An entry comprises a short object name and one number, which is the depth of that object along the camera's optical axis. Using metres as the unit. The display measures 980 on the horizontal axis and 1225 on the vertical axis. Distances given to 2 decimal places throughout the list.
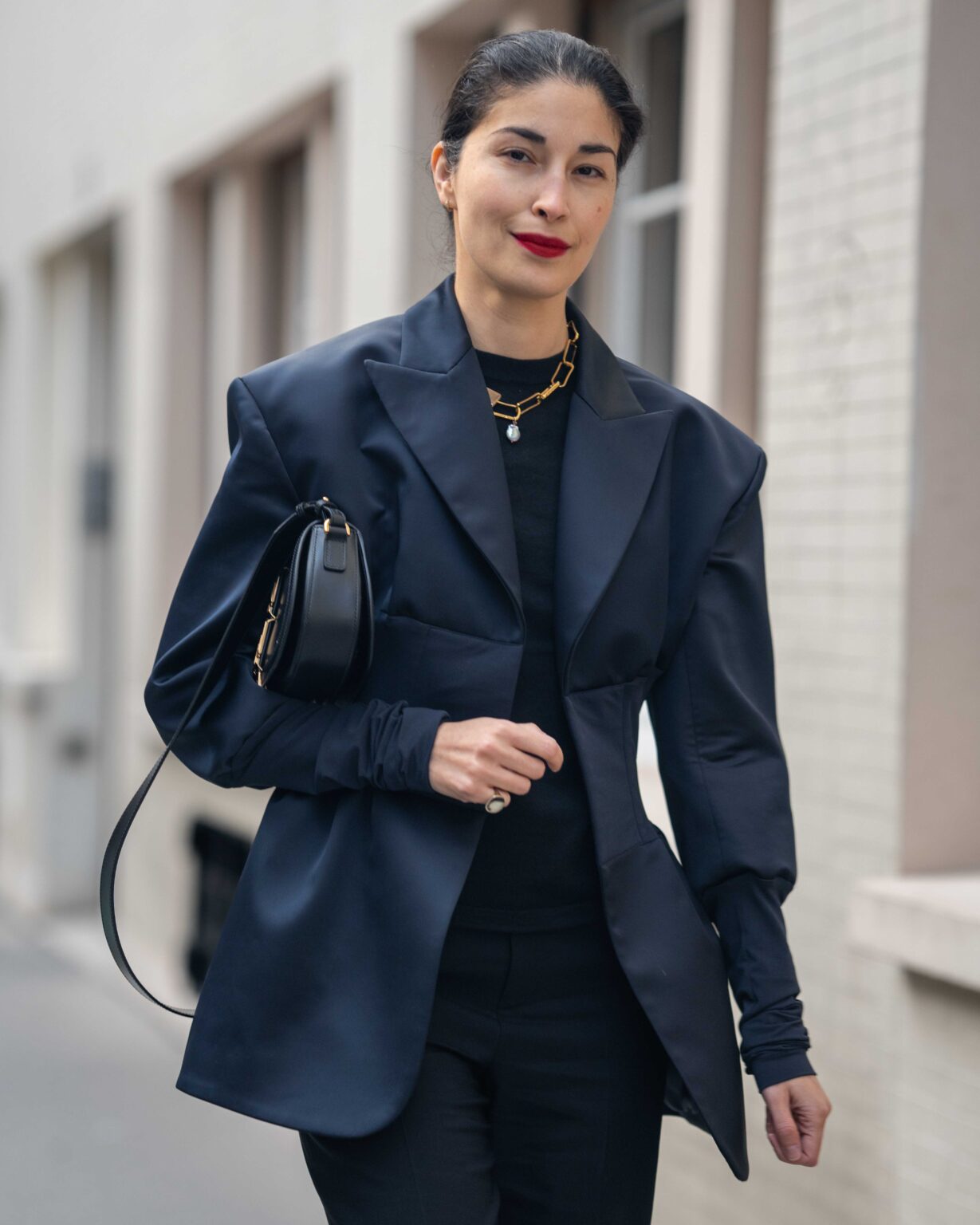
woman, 3.80
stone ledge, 4.68
